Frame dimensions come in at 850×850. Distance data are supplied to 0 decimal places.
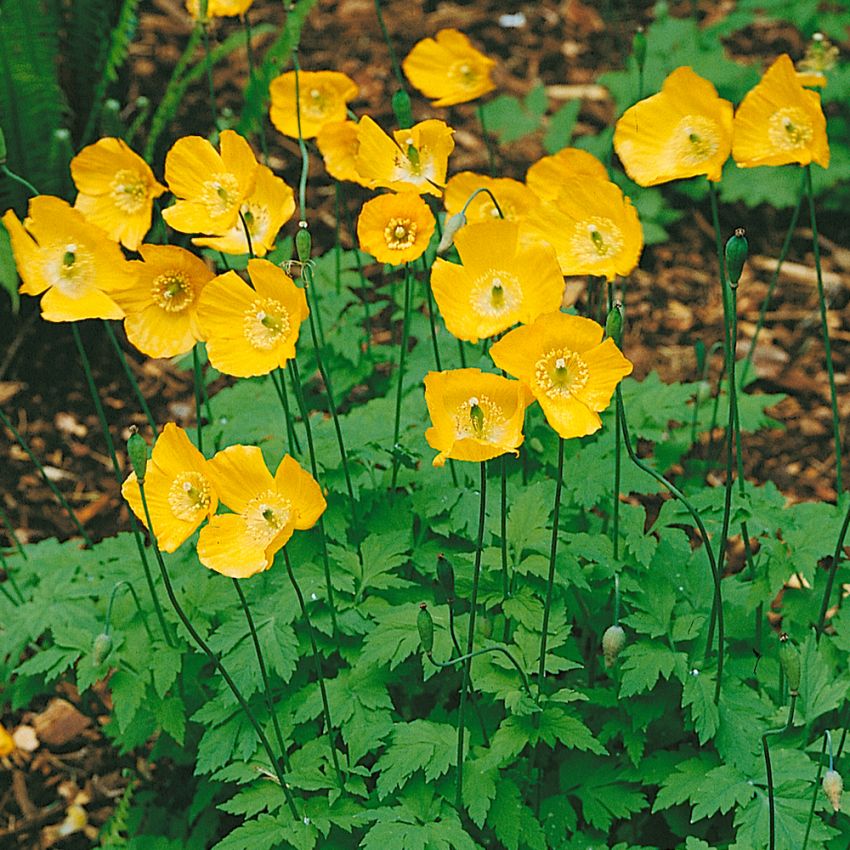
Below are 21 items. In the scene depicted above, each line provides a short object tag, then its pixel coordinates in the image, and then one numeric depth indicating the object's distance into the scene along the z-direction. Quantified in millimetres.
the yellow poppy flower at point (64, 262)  2205
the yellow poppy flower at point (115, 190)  2393
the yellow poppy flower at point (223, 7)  2631
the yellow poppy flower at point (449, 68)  2758
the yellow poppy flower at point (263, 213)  2293
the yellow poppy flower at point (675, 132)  2189
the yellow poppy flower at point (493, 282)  2010
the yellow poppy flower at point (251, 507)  1907
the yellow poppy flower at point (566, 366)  1881
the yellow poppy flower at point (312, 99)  2711
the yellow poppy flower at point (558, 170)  2312
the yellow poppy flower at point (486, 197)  2510
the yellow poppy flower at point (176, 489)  2049
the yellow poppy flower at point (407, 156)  2264
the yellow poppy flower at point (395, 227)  2215
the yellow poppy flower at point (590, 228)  2111
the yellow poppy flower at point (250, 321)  2027
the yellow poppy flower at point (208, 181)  2191
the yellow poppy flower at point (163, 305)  2201
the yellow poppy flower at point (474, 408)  1885
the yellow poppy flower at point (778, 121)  2156
